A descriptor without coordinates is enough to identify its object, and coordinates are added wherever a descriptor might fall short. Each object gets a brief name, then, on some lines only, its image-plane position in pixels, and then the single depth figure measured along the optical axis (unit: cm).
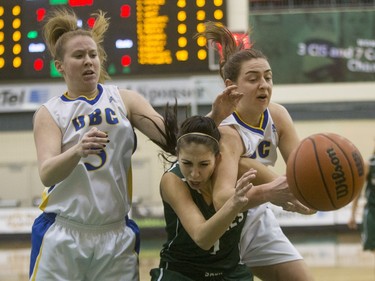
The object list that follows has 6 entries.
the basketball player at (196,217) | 621
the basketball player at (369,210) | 1614
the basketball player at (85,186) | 682
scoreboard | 1400
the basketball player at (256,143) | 658
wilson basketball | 587
